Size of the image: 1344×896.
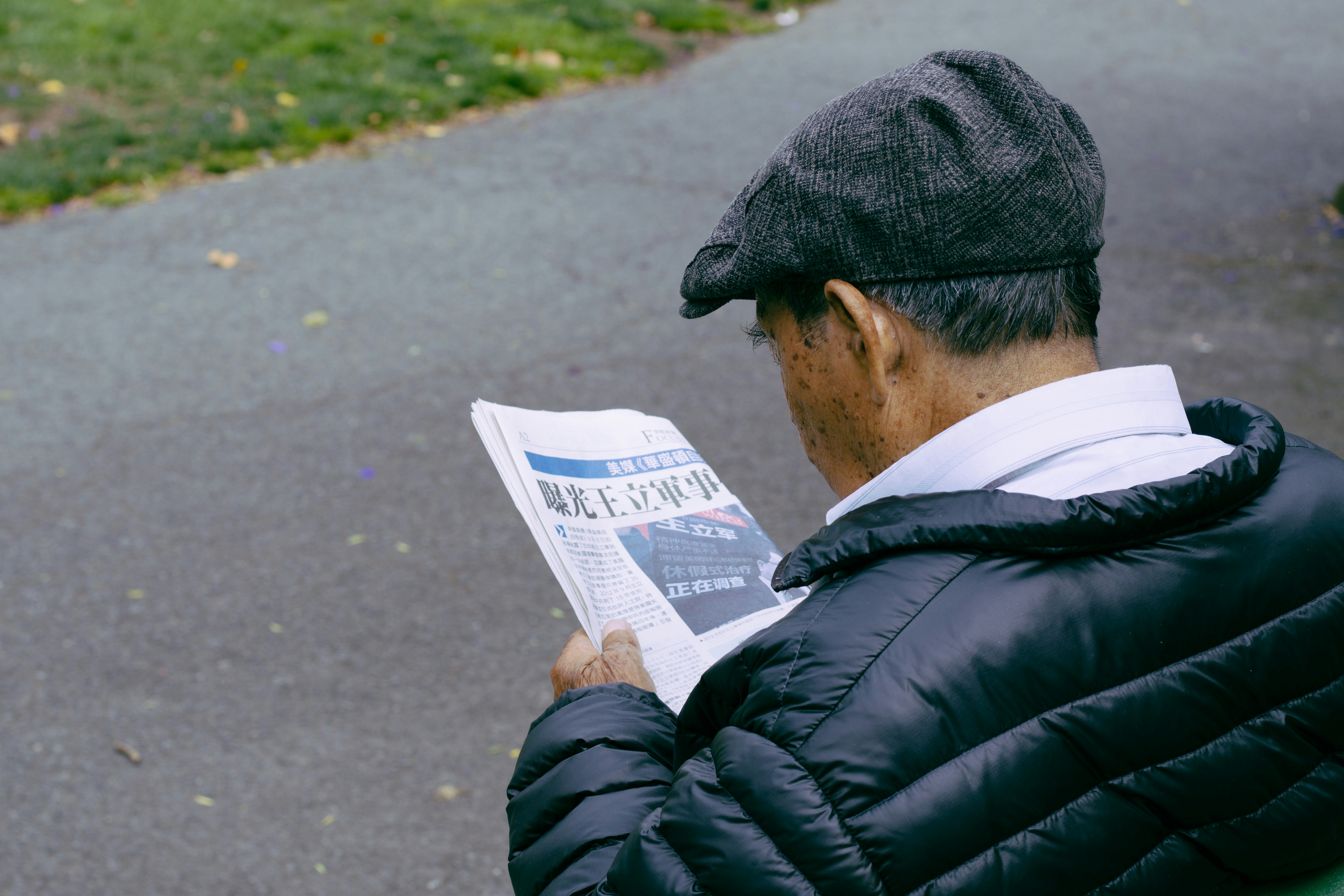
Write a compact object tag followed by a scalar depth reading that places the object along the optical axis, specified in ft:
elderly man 2.92
